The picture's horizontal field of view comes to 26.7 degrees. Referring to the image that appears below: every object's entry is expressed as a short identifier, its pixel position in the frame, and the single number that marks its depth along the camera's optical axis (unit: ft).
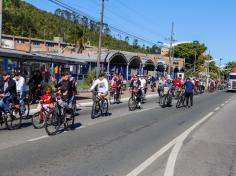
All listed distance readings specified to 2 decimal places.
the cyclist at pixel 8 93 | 46.06
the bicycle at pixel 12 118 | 46.42
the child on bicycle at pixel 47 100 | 45.06
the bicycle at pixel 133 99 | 80.97
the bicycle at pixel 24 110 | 53.92
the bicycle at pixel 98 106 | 61.93
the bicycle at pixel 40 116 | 44.73
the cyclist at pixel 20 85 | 58.99
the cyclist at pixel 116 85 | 97.25
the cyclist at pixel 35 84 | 78.99
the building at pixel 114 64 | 100.02
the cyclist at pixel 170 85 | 93.50
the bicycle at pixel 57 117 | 44.60
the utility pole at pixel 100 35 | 130.39
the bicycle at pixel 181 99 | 96.26
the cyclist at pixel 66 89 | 46.78
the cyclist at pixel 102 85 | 61.87
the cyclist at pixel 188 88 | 95.25
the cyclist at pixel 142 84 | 88.35
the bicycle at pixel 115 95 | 98.73
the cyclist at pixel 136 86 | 82.38
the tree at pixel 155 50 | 566.35
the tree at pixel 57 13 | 487.04
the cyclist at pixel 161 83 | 96.58
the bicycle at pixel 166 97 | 93.91
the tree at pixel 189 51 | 456.86
